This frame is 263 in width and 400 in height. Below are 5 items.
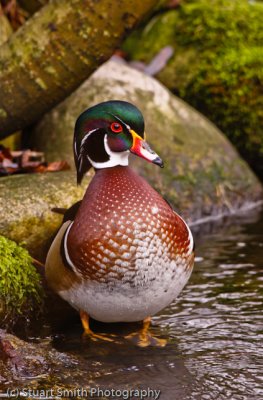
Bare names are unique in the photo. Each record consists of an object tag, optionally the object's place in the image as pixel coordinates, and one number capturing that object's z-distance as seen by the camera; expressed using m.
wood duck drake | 7.75
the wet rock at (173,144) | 13.23
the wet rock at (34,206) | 9.14
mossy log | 10.91
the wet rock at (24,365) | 7.05
